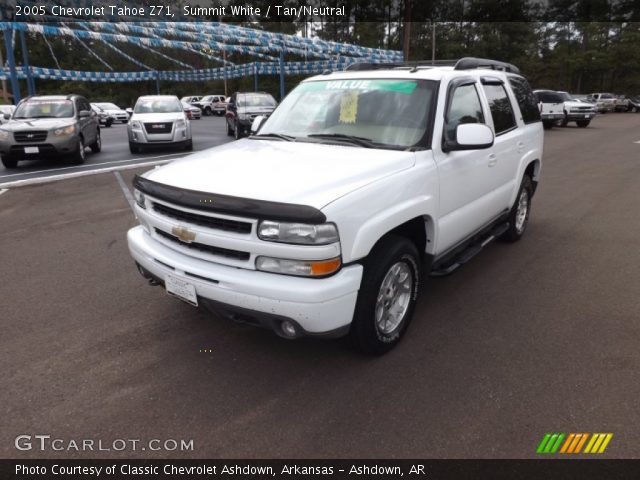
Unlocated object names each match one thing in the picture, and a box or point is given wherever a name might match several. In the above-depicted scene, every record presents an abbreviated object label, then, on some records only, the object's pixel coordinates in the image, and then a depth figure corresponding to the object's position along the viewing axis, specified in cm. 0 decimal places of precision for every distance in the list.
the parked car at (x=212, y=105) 4047
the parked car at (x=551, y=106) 2244
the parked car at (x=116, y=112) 3158
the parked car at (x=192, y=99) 4416
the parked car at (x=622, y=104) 4006
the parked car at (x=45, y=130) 1123
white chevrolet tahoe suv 266
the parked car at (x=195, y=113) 3319
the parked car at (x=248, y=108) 1706
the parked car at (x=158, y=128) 1380
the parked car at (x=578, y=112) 2350
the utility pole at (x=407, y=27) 3362
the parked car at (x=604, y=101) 3869
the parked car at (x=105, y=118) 2972
